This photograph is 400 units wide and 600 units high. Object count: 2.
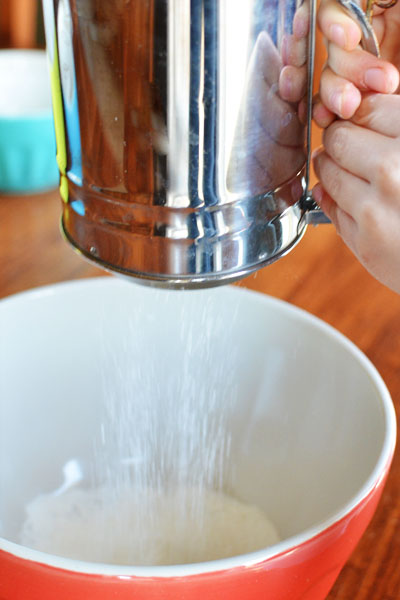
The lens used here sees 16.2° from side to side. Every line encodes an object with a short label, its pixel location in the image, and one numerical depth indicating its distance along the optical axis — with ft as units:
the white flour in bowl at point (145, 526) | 2.34
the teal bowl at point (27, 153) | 3.27
